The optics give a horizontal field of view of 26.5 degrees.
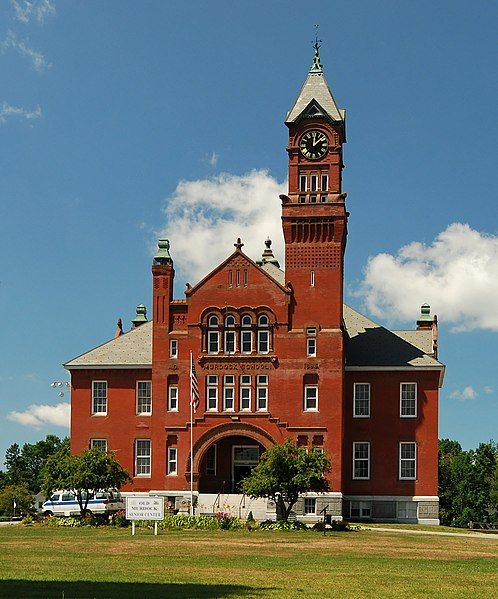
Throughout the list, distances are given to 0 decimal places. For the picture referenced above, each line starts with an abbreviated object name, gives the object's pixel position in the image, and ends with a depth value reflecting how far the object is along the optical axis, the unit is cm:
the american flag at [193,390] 6200
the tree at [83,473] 5722
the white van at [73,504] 6406
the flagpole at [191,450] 6275
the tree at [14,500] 9862
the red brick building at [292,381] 6525
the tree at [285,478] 5316
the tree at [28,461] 12381
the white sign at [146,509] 4391
